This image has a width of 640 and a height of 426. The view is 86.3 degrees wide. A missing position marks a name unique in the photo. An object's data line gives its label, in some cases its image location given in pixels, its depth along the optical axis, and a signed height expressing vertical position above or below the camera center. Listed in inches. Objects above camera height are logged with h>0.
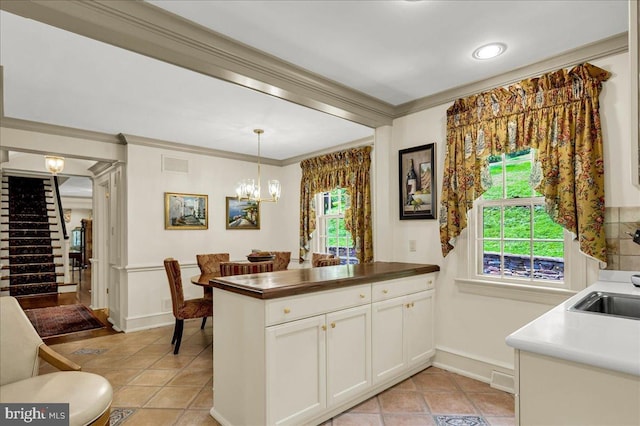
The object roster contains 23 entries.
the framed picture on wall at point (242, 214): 220.4 +1.1
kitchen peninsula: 79.6 -33.5
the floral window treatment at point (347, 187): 183.8 +16.5
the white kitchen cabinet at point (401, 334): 105.0 -39.7
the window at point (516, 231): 106.2 -5.7
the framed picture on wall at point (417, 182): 131.3 +13.0
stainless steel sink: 71.7 -19.3
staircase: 286.5 -19.8
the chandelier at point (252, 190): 168.2 +13.1
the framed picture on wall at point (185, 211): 192.7 +3.0
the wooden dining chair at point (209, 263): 184.5 -25.8
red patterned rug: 183.6 -61.7
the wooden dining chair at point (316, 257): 182.3 -23.1
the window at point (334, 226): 202.5 -7.0
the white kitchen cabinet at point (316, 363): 79.7 -38.1
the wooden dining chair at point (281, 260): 192.9 -25.7
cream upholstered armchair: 66.7 -35.5
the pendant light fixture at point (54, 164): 218.7 +33.9
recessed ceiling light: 95.9 +47.2
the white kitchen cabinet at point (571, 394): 39.6 -22.5
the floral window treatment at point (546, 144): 92.8 +21.5
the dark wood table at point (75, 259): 421.2 -56.9
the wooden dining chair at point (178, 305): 145.1 -38.3
